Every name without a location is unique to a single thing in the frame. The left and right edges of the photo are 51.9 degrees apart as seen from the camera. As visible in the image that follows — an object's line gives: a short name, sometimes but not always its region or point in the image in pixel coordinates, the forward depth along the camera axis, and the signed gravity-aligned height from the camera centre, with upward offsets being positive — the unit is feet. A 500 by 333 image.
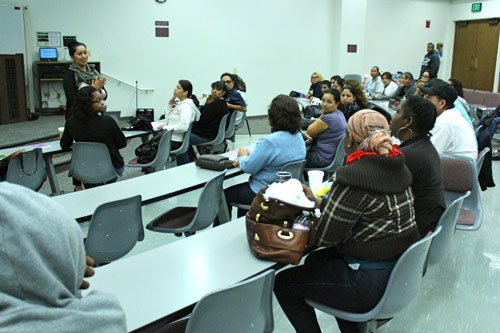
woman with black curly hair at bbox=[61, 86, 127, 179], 14.37 -2.01
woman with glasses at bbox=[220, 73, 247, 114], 23.66 -2.07
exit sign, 43.59 +4.24
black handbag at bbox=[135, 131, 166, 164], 17.13 -3.18
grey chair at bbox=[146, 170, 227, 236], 10.62 -3.49
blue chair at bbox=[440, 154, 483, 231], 11.16 -2.66
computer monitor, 30.37 -0.04
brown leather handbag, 6.99 -2.40
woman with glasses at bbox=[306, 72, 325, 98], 28.63 -1.73
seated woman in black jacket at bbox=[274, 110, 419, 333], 6.79 -2.39
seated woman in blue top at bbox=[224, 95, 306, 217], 11.82 -2.09
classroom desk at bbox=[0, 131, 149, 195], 15.41 -3.02
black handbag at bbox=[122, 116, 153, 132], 18.92 -2.59
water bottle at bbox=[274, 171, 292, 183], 8.14 -1.94
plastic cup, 10.03 -2.34
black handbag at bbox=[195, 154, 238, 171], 12.55 -2.61
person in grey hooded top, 3.45 -1.44
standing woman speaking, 16.87 -0.78
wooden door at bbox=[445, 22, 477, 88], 45.24 +0.57
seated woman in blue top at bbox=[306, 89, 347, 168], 15.90 -2.36
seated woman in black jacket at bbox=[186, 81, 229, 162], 20.17 -2.50
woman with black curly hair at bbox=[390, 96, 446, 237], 8.57 -1.63
